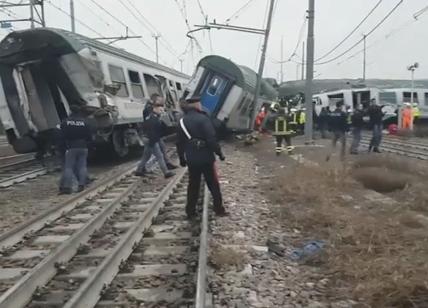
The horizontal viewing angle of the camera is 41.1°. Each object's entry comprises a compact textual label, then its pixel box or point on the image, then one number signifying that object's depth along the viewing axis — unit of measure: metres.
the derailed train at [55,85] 12.85
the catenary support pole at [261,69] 22.53
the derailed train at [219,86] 19.55
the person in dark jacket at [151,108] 11.92
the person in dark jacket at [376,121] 16.77
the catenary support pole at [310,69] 19.72
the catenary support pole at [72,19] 30.28
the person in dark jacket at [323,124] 25.09
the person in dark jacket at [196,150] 7.50
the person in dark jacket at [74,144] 10.48
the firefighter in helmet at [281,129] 16.69
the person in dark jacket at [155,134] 12.02
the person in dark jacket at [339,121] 17.08
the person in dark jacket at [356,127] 16.86
